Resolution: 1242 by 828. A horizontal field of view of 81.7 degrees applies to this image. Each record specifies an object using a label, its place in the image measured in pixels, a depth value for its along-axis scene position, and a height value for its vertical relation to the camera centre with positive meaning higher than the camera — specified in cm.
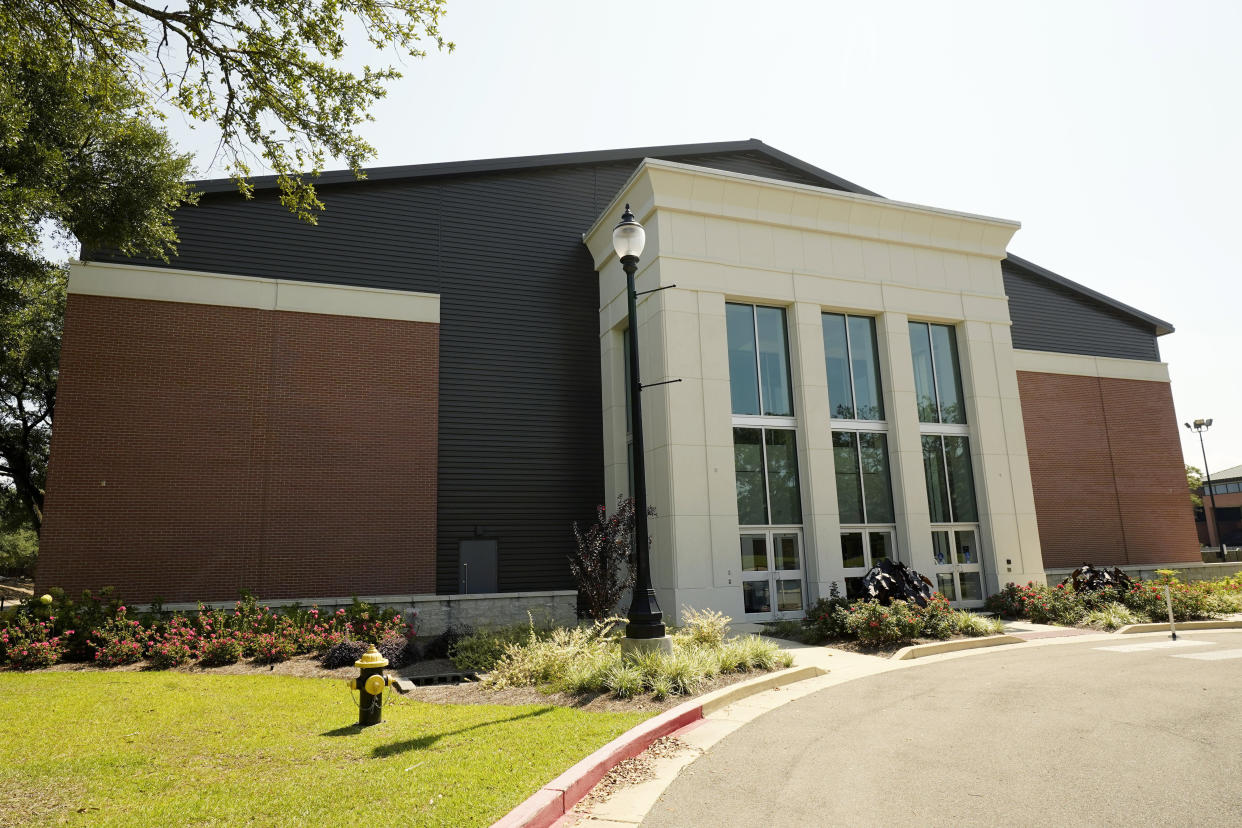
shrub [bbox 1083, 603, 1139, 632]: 1578 -184
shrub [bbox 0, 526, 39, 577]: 4906 +149
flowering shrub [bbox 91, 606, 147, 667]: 1352 -141
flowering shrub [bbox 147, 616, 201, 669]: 1344 -150
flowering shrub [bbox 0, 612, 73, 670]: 1318 -136
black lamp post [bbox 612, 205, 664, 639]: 1011 +73
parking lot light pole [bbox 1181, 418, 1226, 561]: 4188 +607
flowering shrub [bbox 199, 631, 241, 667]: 1362 -166
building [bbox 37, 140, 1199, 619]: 1709 +413
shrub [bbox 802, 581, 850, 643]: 1431 -154
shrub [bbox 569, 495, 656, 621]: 1622 -20
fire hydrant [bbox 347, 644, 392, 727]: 823 -147
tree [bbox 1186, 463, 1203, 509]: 6253 +441
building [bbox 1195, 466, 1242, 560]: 6894 +188
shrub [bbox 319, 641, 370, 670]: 1320 -174
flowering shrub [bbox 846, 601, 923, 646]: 1357 -156
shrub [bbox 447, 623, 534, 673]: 1266 -170
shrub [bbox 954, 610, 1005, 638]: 1460 -176
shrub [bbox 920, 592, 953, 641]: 1405 -160
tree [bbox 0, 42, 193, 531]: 1070 +735
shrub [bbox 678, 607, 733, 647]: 1212 -141
